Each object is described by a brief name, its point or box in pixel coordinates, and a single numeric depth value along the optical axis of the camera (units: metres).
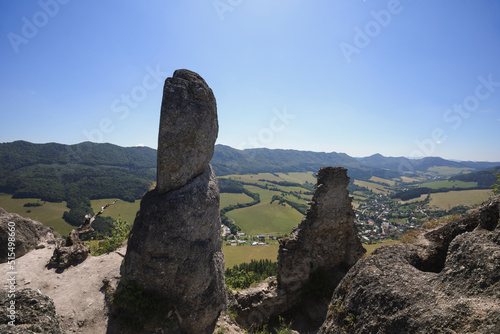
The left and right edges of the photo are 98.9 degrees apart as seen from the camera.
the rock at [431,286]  3.28
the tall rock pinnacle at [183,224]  8.45
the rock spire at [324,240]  13.40
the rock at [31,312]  3.90
